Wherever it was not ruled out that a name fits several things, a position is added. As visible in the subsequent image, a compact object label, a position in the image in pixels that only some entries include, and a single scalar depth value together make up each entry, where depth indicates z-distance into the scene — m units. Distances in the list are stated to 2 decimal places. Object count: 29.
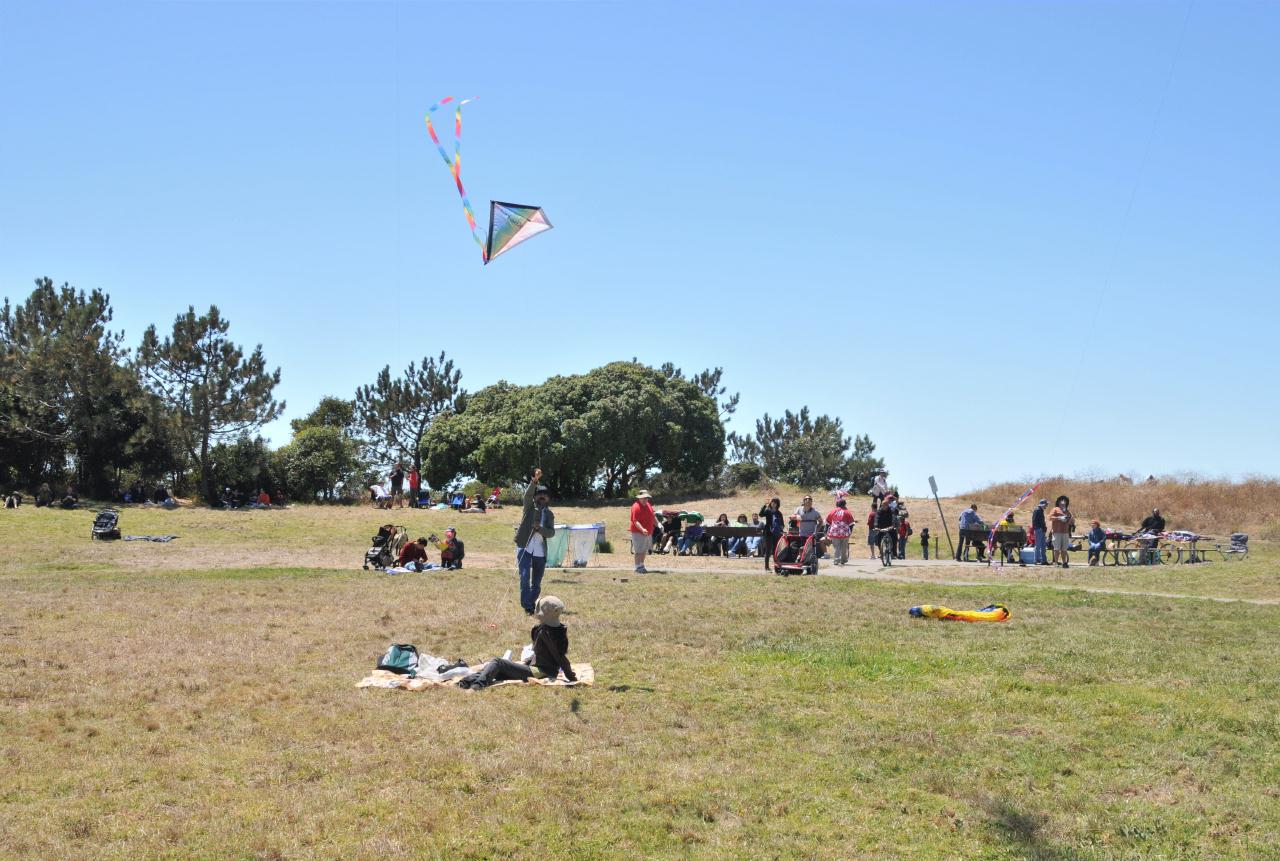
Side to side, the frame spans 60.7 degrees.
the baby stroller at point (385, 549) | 22.45
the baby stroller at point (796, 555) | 21.22
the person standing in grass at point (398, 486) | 44.03
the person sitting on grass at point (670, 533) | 29.86
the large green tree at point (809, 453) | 73.38
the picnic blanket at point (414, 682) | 9.54
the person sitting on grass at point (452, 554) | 22.16
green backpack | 10.14
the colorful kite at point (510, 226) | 14.57
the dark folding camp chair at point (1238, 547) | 28.11
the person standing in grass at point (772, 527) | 23.38
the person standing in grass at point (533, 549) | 14.22
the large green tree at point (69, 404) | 47.19
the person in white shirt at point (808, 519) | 21.70
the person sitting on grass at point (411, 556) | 21.98
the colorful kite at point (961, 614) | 14.03
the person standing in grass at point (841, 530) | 24.27
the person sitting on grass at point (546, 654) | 9.86
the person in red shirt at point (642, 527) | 22.05
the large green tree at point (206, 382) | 49.59
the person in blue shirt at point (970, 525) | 27.61
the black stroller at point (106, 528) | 29.11
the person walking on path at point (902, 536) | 28.14
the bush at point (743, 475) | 60.33
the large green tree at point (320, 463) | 51.22
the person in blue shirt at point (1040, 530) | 25.61
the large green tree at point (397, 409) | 64.81
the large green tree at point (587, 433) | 50.72
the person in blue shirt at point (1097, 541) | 27.52
